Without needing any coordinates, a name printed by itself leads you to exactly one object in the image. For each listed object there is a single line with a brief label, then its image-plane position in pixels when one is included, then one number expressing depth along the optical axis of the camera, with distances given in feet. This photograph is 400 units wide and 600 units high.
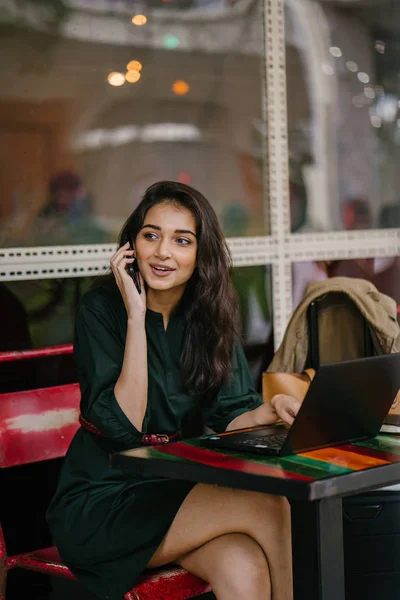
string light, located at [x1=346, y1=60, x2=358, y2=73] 14.42
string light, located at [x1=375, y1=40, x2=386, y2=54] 14.65
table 6.25
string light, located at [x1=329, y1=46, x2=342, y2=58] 14.24
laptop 6.73
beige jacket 11.65
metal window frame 13.51
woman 7.70
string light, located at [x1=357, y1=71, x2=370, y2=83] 14.53
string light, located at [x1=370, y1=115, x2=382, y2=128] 14.65
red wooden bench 8.96
